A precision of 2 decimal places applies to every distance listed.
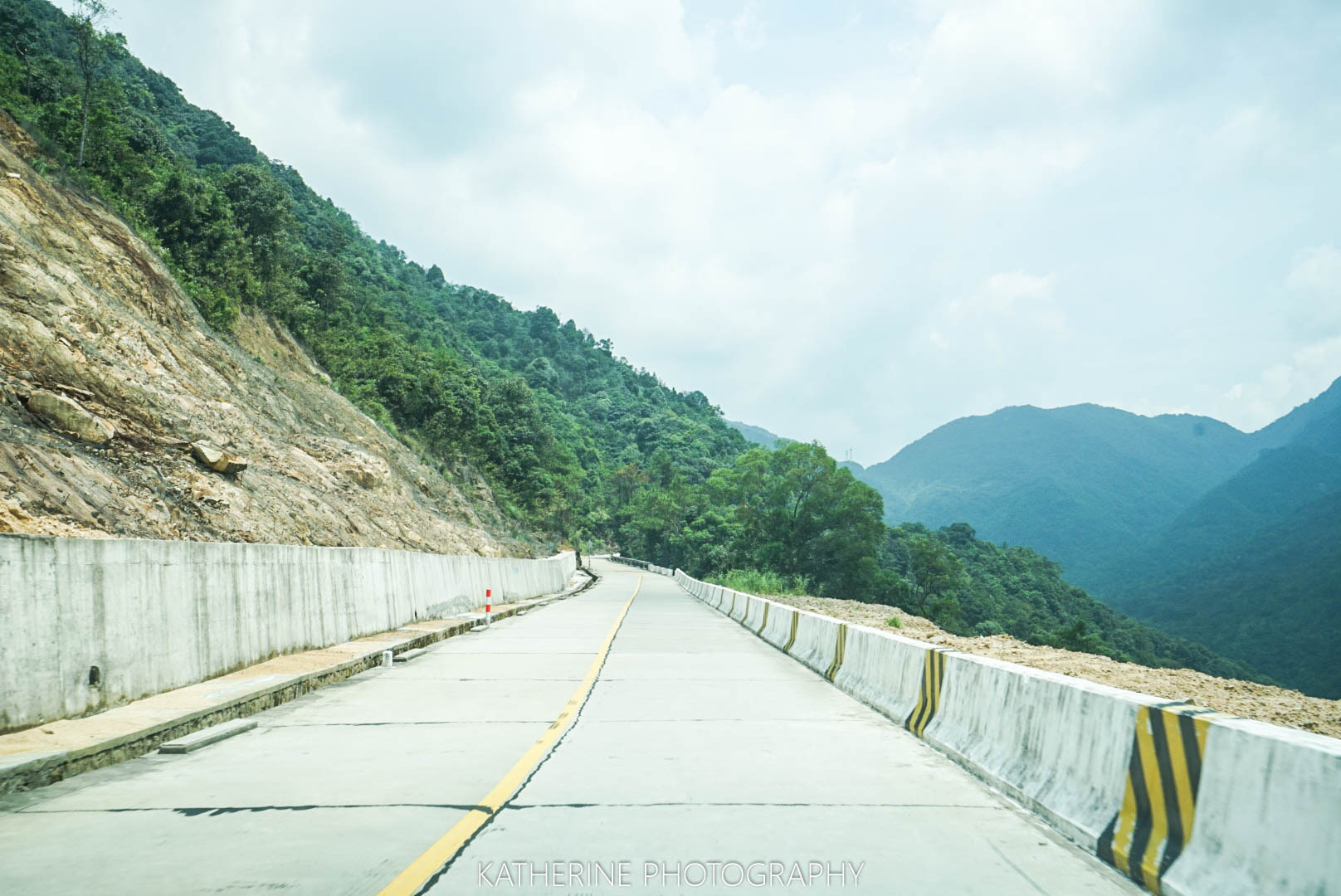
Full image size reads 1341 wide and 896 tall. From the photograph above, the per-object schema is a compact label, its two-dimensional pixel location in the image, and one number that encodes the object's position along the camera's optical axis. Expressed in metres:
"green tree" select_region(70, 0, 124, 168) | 29.89
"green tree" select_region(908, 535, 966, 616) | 90.19
